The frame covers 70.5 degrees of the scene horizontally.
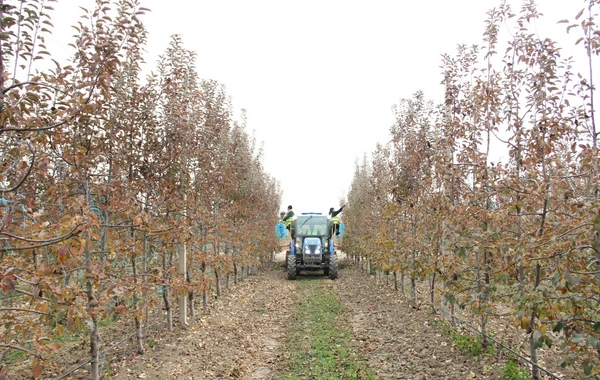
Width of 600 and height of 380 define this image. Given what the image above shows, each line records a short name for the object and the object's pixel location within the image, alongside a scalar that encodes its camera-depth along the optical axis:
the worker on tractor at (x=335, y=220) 23.45
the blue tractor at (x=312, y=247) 21.64
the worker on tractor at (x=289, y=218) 23.38
